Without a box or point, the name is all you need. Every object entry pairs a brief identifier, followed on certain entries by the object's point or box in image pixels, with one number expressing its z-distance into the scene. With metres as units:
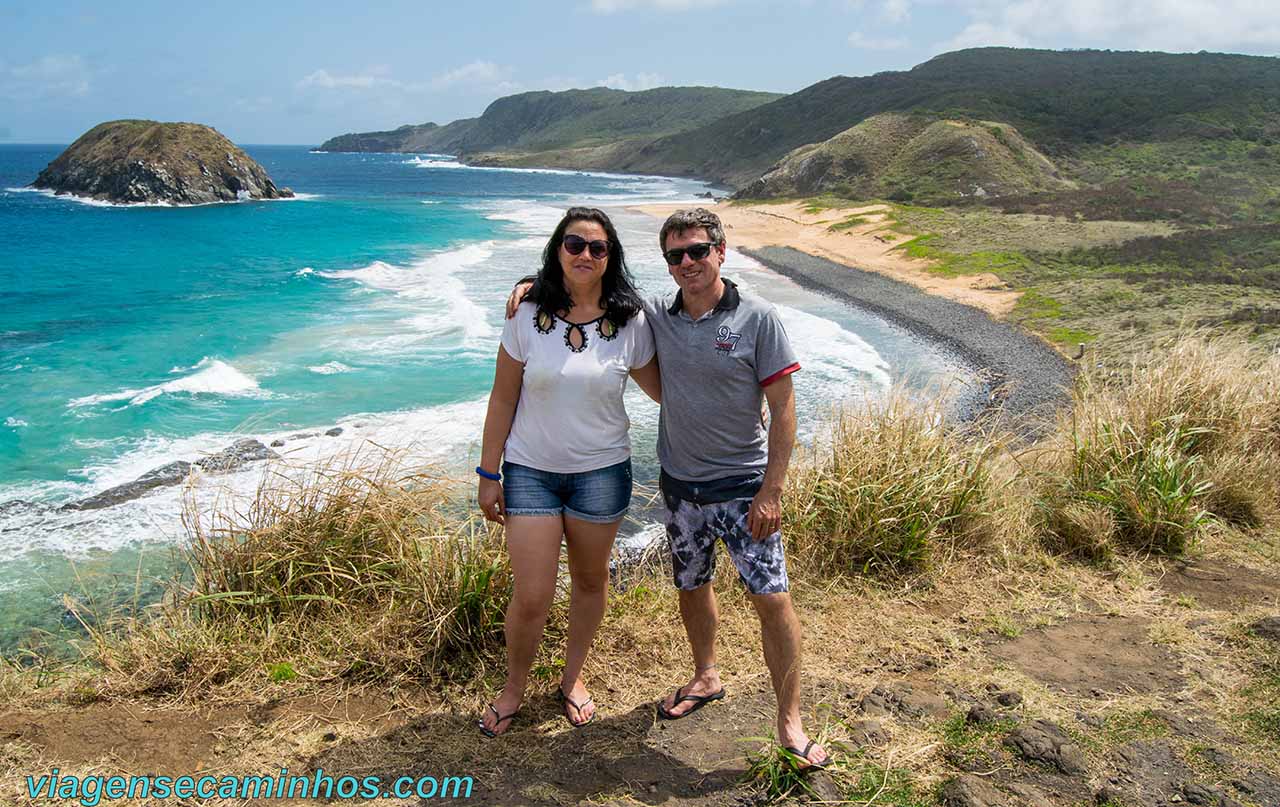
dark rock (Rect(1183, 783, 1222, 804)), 2.53
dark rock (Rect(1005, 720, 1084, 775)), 2.71
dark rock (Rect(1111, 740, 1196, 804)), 2.56
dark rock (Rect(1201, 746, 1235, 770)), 2.70
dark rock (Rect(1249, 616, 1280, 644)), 3.58
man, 2.75
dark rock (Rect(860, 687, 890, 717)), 3.12
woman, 2.80
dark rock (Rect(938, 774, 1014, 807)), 2.54
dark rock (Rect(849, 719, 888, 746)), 2.91
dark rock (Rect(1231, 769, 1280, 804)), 2.55
